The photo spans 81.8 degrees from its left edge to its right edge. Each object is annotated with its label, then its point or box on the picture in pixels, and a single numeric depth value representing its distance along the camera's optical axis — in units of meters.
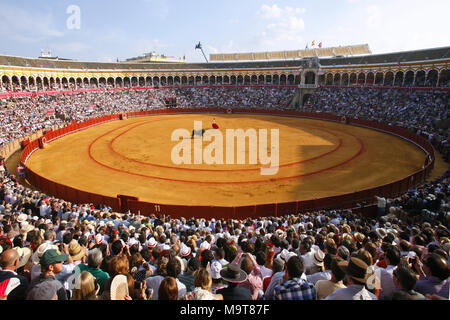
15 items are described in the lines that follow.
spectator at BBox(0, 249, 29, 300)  3.90
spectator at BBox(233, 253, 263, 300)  4.75
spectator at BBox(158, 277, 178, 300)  3.57
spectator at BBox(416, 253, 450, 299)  4.20
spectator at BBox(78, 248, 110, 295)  4.78
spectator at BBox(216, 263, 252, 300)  3.77
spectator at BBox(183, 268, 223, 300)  3.51
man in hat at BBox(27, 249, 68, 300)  3.63
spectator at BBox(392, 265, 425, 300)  3.54
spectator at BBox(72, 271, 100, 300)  3.66
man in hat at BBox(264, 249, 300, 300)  4.30
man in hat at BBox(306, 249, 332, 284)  5.10
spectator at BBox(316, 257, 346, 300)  4.01
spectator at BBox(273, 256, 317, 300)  3.57
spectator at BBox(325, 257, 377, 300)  3.62
